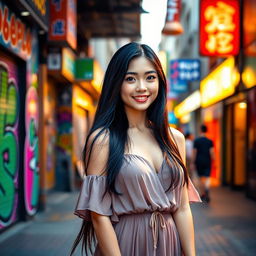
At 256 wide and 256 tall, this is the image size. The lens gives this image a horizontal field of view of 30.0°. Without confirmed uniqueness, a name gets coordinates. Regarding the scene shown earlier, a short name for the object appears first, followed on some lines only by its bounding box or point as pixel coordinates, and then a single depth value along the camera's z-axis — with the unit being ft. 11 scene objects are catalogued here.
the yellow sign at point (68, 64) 36.94
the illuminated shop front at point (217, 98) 45.54
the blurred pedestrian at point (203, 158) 37.01
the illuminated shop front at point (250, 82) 37.60
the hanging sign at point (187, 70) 64.75
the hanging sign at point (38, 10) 23.11
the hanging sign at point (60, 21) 29.84
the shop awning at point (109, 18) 44.37
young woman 7.40
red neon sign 41.39
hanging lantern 46.23
